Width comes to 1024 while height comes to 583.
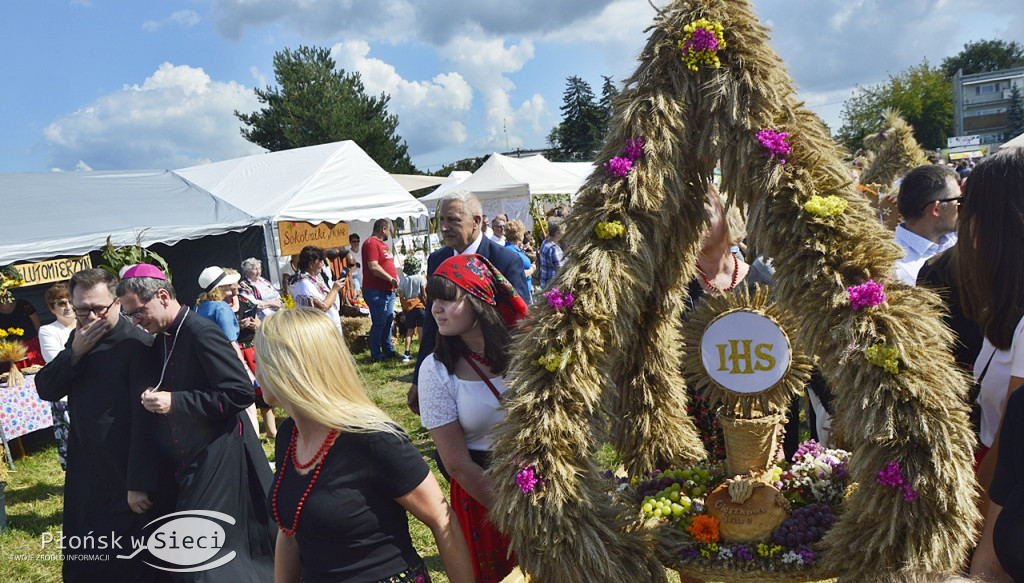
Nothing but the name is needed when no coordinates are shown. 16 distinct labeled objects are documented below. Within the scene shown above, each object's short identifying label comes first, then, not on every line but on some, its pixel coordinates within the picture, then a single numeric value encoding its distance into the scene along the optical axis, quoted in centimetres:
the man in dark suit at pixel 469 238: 413
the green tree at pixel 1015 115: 4741
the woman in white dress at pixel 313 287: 804
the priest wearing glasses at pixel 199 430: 318
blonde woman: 191
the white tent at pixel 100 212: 752
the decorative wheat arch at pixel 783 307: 175
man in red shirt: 934
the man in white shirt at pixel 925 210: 328
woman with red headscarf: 244
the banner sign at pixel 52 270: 771
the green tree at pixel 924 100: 4150
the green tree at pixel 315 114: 3509
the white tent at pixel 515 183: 1546
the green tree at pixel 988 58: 7032
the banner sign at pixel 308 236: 1068
